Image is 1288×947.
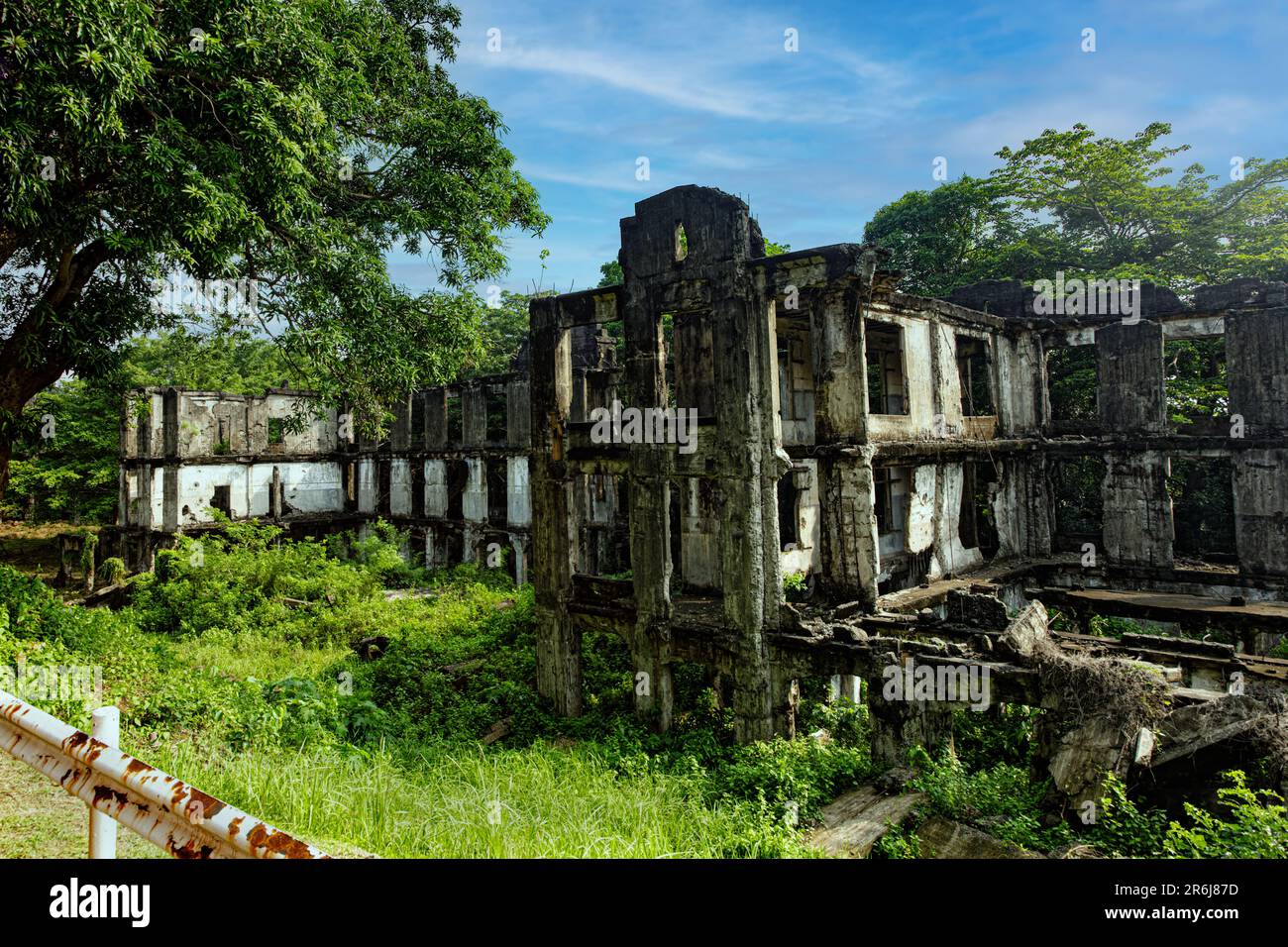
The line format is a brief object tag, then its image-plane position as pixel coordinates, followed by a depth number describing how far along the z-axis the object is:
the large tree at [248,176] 8.33
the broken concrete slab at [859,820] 7.98
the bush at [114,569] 24.58
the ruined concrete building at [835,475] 11.40
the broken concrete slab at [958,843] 7.33
